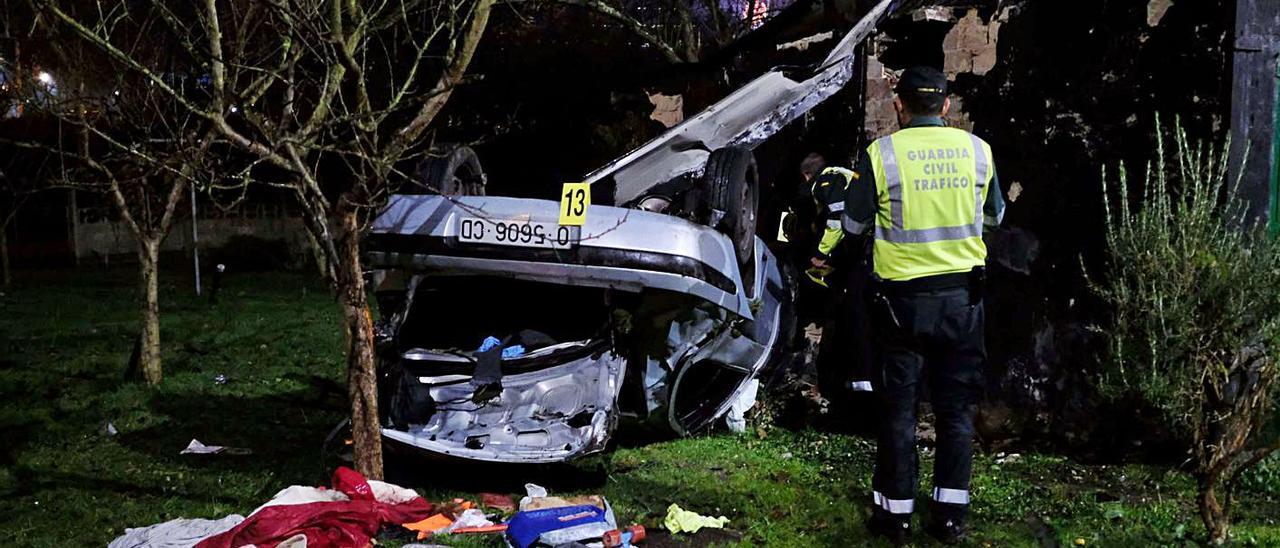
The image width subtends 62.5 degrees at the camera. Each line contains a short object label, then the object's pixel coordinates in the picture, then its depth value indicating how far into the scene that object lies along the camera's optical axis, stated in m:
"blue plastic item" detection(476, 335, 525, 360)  5.52
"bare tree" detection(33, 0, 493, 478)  4.33
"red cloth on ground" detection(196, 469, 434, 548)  4.08
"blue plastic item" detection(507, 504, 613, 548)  4.21
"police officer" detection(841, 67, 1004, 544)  4.13
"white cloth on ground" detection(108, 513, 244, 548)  4.22
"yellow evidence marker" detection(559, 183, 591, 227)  4.95
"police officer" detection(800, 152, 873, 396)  5.46
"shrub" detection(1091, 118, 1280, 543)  4.07
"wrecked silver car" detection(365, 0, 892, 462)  5.00
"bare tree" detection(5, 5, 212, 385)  5.72
